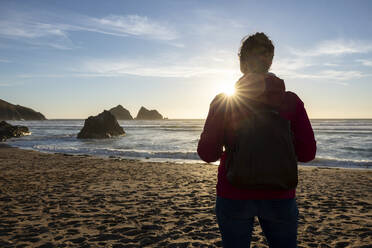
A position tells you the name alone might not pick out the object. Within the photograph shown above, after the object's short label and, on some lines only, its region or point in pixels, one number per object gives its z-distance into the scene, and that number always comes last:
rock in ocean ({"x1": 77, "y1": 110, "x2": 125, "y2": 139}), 36.19
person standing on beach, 1.64
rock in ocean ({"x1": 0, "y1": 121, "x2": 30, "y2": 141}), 34.59
